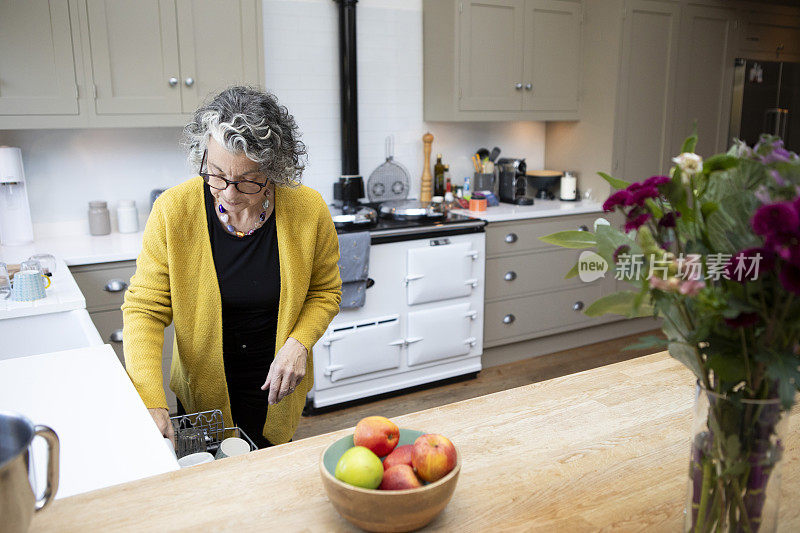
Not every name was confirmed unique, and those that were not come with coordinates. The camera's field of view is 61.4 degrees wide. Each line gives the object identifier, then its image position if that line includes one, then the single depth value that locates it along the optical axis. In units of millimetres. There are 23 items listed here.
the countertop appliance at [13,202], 2984
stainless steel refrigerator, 4785
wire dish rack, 1604
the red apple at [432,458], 954
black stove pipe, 3725
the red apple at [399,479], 941
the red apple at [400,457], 987
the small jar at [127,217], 3373
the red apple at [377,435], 1033
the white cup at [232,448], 1426
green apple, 939
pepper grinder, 4211
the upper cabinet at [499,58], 3939
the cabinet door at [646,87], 4250
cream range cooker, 3439
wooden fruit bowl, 921
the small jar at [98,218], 3332
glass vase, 817
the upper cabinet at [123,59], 2844
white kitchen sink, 2104
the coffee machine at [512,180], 4358
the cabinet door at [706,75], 4523
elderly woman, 1671
